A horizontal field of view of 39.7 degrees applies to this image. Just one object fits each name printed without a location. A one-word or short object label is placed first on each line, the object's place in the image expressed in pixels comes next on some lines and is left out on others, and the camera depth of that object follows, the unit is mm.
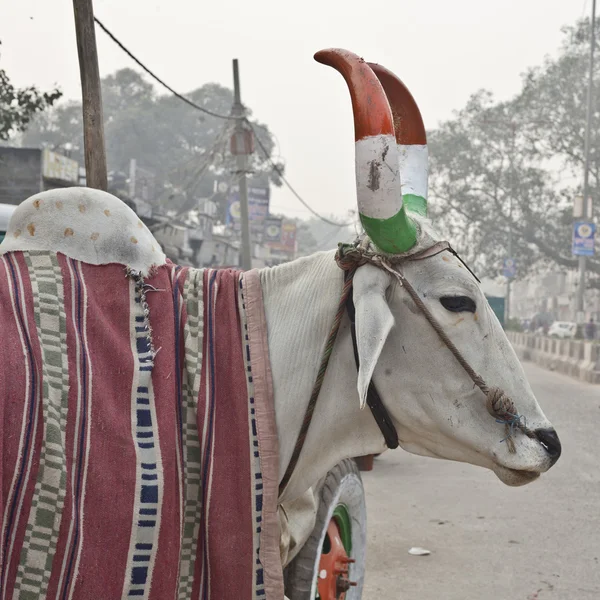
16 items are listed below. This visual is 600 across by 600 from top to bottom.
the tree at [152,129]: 52594
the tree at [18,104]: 7199
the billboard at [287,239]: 38469
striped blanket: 1883
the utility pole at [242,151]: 16672
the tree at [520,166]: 35562
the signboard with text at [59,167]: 19047
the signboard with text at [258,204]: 28998
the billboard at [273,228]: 37875
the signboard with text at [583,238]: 22422
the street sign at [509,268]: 35531
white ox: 2146
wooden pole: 4492
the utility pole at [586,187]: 24547
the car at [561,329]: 39375
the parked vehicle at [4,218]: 3244
